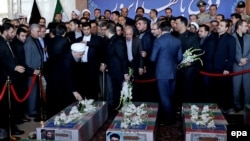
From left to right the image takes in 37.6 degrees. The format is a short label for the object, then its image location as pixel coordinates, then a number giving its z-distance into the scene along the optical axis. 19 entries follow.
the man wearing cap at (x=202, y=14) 7.43
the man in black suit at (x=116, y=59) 5.75
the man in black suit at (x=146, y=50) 6.11
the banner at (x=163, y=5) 9.35
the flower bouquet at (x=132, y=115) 4.45
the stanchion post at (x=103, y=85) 6.45
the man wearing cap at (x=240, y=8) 7.52
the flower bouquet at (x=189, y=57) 5.61
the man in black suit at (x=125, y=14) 7.64
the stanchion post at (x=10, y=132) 4.89
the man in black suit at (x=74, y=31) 6.76
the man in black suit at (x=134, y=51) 6.01
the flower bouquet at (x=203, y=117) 4.41
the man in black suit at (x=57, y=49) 5.93
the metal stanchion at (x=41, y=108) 5.81
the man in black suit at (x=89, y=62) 6.07
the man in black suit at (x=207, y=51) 6.05
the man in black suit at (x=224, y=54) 5.88
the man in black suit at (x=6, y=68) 5.04
